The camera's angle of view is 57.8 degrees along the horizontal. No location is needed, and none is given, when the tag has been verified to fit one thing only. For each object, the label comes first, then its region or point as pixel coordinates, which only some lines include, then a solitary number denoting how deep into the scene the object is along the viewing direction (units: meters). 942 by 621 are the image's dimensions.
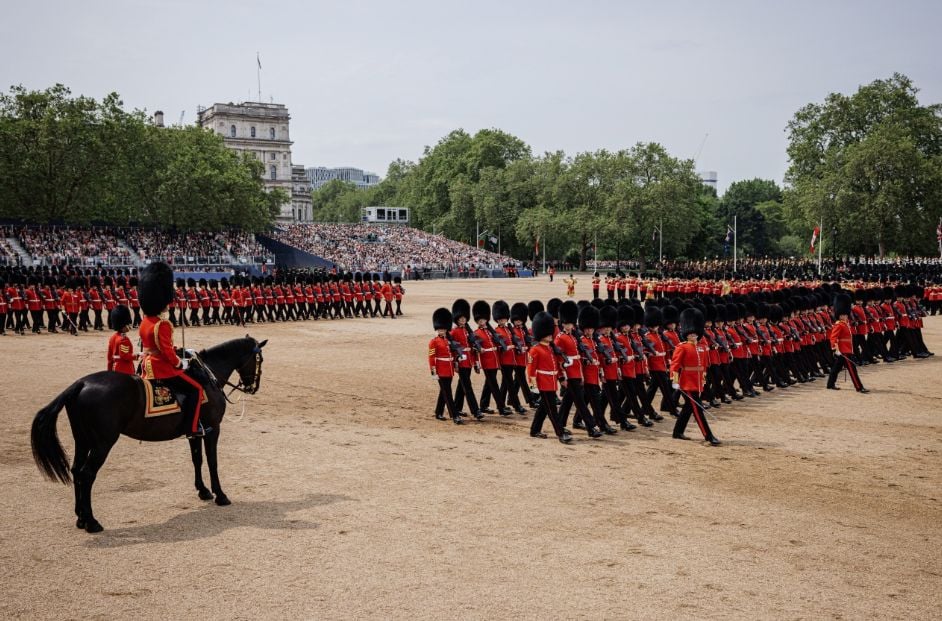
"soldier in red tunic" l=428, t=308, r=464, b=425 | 12.63
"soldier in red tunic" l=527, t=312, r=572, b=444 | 11.17
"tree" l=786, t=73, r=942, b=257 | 56.25
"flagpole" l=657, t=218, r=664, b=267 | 70.53
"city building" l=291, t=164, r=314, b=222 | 136.75
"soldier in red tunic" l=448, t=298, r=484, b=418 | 12.80
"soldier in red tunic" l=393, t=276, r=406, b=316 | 31.72
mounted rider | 8.09
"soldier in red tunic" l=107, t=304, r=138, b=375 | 11.94
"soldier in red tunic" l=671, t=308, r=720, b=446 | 11.20
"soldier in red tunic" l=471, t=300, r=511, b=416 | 13.04
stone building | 114.44
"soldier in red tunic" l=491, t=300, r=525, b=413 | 13.26
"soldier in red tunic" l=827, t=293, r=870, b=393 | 15.43
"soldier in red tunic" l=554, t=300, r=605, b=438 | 11.27
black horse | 7.44
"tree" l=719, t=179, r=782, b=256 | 104.38
